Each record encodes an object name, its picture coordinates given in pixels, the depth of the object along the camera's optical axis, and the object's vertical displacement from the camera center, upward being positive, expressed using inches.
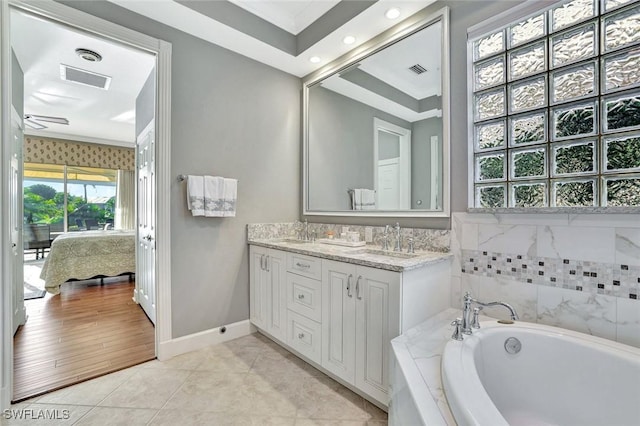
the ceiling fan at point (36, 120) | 168.8 +54.8
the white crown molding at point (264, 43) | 81.5 +57.5
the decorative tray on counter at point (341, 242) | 92.4 -9.9
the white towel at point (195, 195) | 92.1 +5.5
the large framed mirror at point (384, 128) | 80.1 +27.5
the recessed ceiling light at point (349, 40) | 96.1 +57.2
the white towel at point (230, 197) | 99.3 +5.3
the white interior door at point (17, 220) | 97.0 -2.4
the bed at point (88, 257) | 155.8 -25.6
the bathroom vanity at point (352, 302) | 63.9 -22.5
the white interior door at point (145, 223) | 117.0 -4.6
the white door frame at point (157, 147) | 66.4 +18.1
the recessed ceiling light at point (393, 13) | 82.3 +56.8
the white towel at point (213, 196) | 94.6 +5.4
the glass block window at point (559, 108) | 54.6 +21.9
